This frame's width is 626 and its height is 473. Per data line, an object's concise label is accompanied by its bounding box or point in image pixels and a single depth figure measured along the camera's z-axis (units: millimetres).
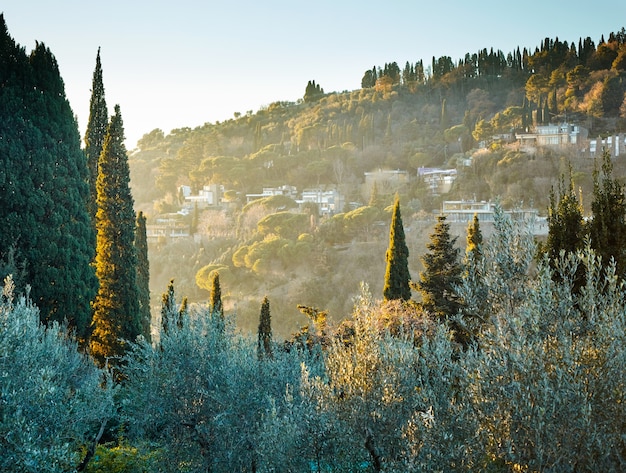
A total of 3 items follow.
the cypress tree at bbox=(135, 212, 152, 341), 17797
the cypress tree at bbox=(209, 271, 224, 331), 20478
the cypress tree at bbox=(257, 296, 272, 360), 19523
